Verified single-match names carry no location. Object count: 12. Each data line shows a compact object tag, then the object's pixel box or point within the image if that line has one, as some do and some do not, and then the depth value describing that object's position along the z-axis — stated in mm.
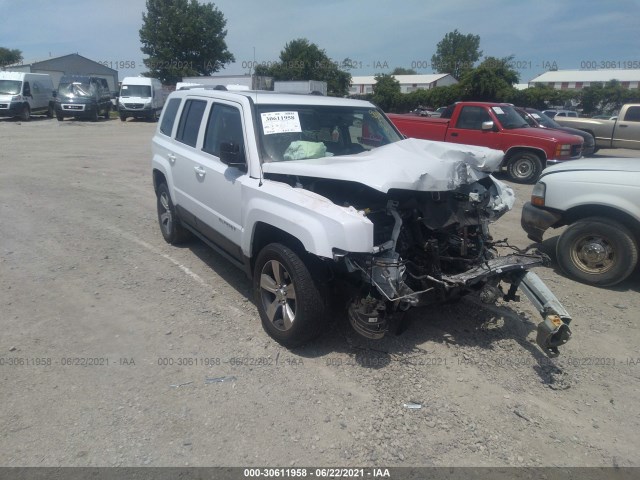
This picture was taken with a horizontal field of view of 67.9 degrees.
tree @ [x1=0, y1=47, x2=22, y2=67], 78312
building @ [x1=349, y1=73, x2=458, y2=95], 72812
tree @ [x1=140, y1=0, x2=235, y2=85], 50375
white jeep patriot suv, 3361
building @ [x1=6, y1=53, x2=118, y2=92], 53612
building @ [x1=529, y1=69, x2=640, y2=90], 62344
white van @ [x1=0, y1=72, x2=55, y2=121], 24734
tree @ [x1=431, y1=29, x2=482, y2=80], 99062
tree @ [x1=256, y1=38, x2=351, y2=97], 53969
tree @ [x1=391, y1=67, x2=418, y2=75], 120288
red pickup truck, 11133
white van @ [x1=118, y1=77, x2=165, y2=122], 27938
